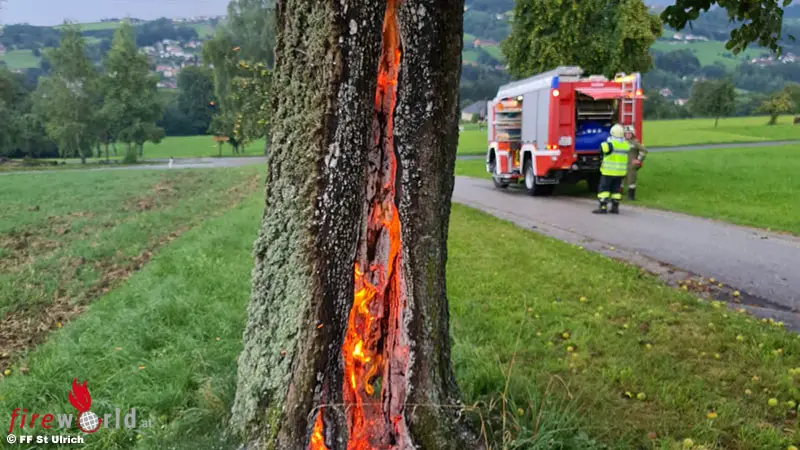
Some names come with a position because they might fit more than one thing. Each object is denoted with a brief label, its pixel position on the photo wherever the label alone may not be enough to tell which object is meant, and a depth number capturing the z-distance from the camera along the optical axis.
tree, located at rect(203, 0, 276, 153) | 42.53
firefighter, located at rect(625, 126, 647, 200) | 13.56
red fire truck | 14.41
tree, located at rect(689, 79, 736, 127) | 50.28
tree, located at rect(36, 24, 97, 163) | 53.49
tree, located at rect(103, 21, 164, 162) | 55.62
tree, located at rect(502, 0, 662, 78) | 16.00
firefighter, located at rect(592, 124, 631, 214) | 11.97
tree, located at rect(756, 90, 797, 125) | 56.56
